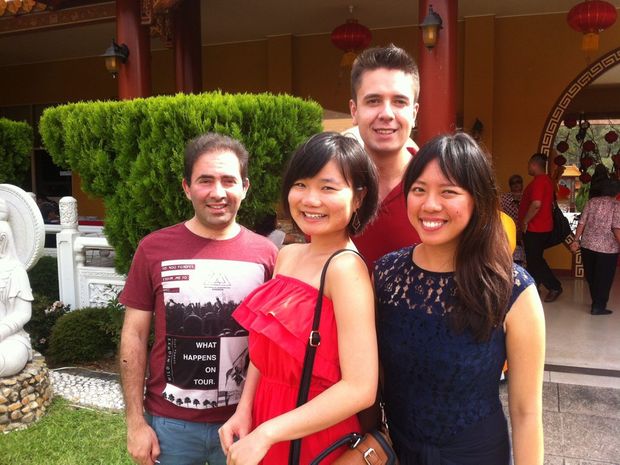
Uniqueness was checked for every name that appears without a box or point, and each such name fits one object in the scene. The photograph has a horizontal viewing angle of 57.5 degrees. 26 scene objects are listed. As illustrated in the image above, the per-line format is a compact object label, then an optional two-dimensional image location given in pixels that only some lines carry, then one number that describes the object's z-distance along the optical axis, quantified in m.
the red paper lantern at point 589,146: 9.92
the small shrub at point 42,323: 5.41
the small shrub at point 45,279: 6.49
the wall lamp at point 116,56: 5.70
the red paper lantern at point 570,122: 9.92
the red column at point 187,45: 6.85
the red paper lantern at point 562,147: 9.03
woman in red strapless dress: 1.22
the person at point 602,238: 5.74
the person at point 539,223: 6.39
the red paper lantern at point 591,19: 5.95
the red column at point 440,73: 4.62
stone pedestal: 3.74
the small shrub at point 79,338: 4.89
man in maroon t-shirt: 1.69
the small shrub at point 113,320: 4.61
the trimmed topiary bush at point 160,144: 3.33
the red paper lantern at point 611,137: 10.29
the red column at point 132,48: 5.82
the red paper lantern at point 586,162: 9.97
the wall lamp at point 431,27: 4.48
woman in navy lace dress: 1.27
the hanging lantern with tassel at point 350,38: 7.14
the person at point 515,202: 6.86
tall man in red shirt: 1.66
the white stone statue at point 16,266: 3.89
